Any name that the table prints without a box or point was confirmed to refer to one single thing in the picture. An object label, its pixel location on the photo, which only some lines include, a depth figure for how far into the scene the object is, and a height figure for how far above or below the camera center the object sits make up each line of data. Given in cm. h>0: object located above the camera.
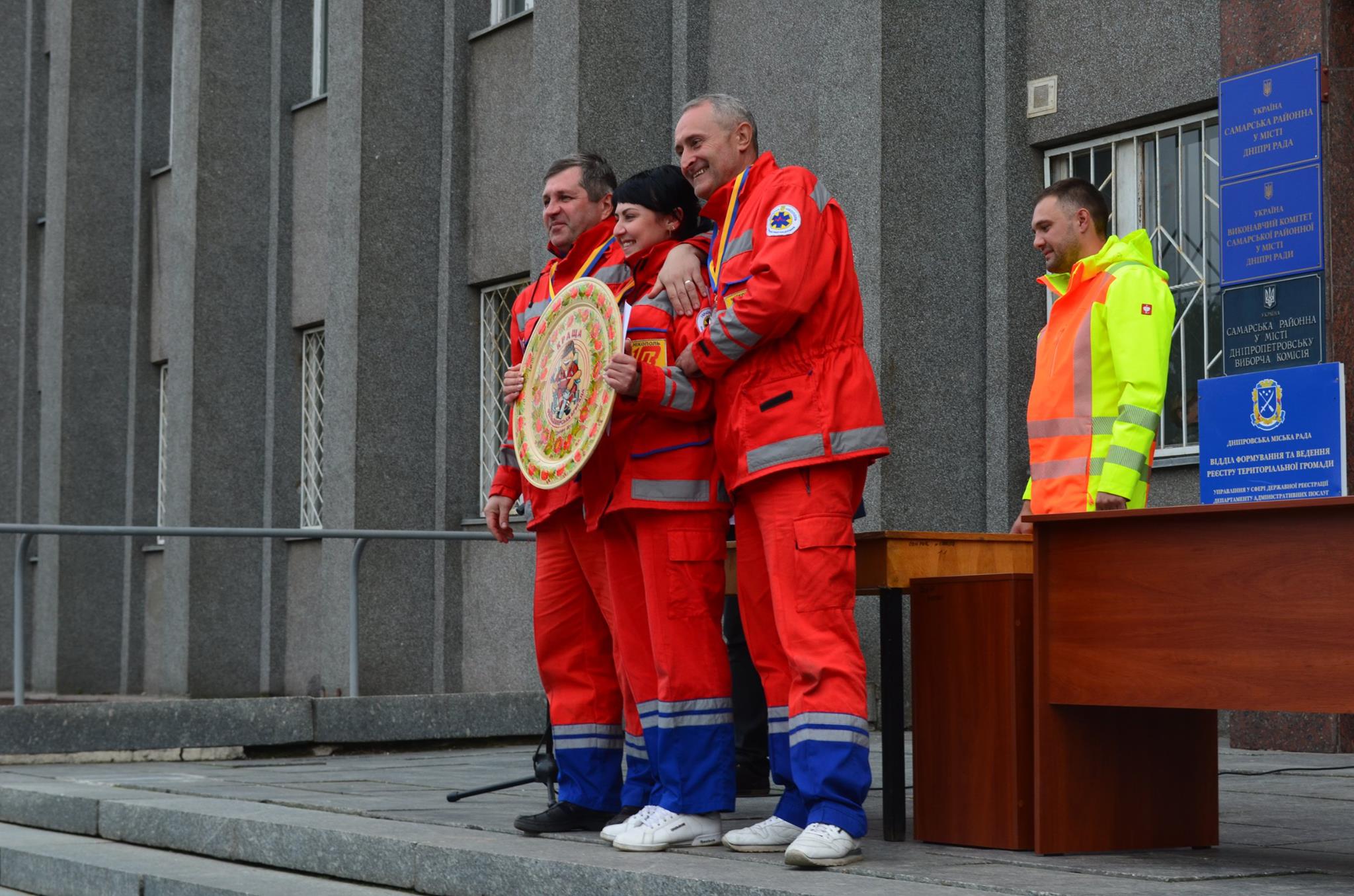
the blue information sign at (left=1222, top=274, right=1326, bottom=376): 777 +95
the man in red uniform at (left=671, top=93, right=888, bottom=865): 517 +29
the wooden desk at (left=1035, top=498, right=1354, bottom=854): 450 -23
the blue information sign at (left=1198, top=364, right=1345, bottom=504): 514 +33
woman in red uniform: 555 -5
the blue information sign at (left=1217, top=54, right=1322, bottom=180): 757 +177
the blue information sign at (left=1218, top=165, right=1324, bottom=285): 759 +134
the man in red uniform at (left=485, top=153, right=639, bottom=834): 609 -21
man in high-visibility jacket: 604 +62
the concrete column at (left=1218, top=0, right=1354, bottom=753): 839 +184
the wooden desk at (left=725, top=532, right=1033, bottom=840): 559 -4
